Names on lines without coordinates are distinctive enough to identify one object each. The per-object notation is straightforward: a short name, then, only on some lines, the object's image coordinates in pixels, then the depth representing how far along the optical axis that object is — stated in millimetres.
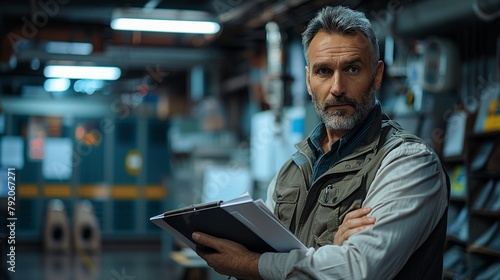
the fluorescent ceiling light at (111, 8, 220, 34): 7332
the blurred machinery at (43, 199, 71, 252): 13258
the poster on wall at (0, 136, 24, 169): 13258
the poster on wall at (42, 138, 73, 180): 13812
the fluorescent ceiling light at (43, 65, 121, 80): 11008
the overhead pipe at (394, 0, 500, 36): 5543
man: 1550
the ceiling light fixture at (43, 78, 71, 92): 13789
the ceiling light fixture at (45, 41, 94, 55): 10370
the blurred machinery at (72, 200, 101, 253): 13266
